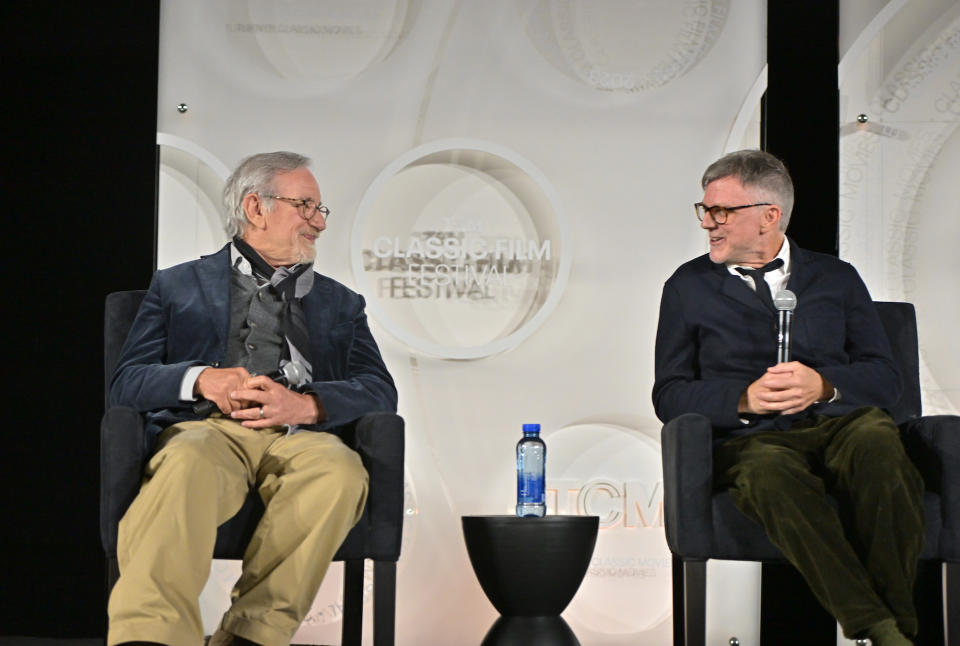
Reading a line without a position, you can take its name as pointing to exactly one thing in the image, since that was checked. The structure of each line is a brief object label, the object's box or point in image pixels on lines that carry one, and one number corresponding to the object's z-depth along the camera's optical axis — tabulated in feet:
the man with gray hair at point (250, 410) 15.26
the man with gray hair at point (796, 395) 16.03
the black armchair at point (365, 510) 16.78
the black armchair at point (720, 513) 17.46
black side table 20.17
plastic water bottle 22.11
